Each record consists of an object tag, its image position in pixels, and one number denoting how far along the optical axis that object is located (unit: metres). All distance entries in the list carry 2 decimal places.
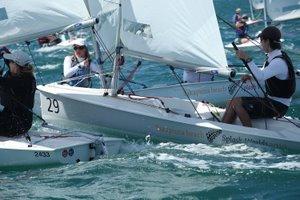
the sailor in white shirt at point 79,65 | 22.12
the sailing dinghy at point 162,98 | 17.67
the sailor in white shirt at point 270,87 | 16.92
